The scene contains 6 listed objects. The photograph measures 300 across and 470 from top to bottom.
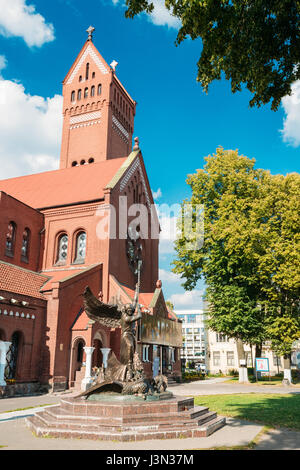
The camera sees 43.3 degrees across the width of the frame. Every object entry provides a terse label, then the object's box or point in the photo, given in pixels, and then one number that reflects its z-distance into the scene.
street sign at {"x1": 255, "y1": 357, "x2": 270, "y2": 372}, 27.94
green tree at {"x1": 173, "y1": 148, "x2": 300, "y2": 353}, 27.52
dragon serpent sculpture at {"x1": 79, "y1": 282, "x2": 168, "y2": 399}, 10.00
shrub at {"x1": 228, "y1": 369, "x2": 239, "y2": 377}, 49.23
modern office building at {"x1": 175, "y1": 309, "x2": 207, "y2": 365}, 120.75
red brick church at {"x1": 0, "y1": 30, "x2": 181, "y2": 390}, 22.00
